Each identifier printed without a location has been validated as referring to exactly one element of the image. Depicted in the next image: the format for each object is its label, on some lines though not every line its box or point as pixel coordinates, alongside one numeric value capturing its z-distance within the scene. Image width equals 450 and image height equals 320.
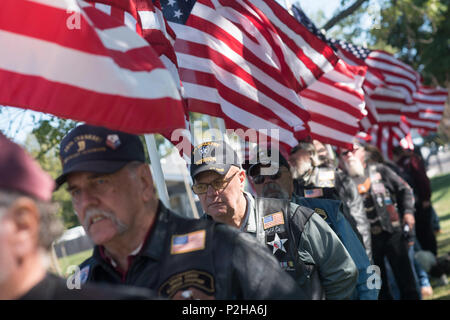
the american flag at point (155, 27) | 5.32
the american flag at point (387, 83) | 12.97
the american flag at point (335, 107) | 9.09
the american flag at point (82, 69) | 3.38
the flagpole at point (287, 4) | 9.05
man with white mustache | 2.86
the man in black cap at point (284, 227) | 4.55
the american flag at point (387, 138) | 14.95
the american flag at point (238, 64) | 6.31
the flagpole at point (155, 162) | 5.61
